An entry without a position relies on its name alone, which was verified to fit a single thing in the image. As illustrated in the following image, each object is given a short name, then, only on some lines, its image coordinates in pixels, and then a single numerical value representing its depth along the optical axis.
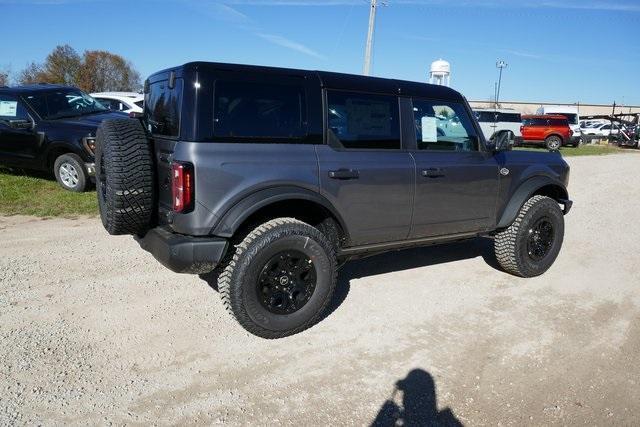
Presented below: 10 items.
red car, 25.45
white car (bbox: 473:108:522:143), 23.91
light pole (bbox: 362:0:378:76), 20.12
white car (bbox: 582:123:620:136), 37.93
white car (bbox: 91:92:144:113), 13.30
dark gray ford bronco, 3.29
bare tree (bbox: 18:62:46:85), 51.47
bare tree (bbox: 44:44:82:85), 51.72
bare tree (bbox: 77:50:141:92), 56.22
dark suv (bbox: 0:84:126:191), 7.95
